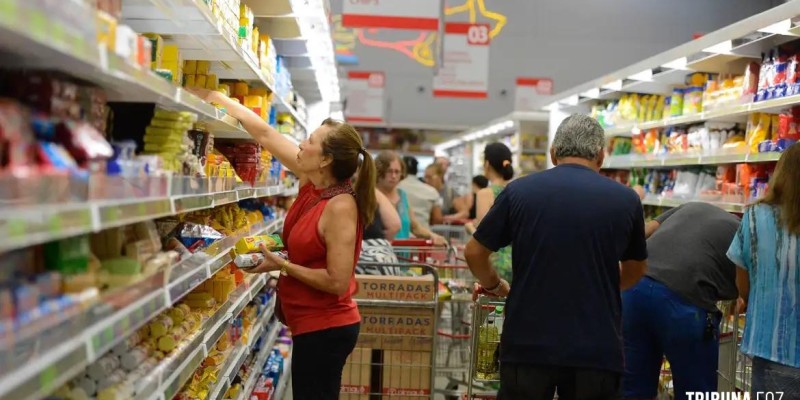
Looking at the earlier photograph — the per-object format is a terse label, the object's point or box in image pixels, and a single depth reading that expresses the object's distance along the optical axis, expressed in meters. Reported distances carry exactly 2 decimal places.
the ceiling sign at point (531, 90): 15.61
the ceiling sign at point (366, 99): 15.38
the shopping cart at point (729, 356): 3.92
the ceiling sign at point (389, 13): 8.70
